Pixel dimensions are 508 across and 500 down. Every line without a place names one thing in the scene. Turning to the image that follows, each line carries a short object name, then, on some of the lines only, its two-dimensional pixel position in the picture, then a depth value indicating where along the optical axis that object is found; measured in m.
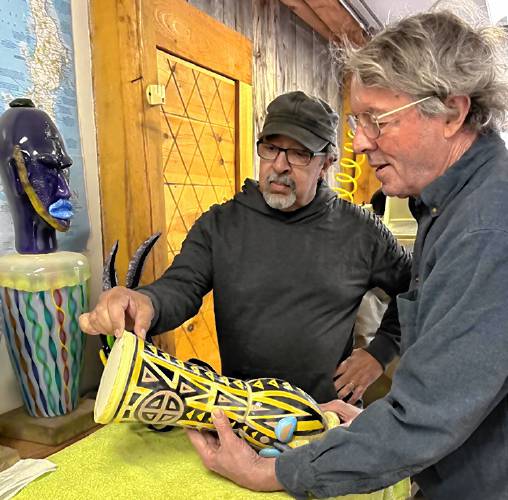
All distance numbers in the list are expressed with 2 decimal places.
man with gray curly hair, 0.57
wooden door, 1.33
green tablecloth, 0.71
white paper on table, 0.72
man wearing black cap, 1.24
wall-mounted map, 1.11
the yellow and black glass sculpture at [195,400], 0.71
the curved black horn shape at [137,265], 1.05
